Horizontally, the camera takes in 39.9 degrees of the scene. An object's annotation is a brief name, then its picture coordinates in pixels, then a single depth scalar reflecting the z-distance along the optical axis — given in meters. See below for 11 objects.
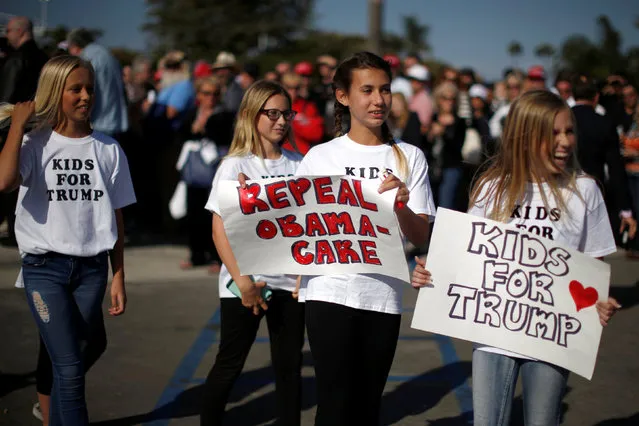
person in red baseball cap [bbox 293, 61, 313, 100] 11.20
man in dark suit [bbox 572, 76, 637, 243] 7.89
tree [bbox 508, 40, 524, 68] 91.90
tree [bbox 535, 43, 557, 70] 80.75
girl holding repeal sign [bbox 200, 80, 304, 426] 4.52
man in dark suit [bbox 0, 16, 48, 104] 9.05
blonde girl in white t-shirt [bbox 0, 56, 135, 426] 4.13
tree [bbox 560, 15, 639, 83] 34.88
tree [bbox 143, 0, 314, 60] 80.62
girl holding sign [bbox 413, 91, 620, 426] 3.54
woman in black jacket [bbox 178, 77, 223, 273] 9.60
